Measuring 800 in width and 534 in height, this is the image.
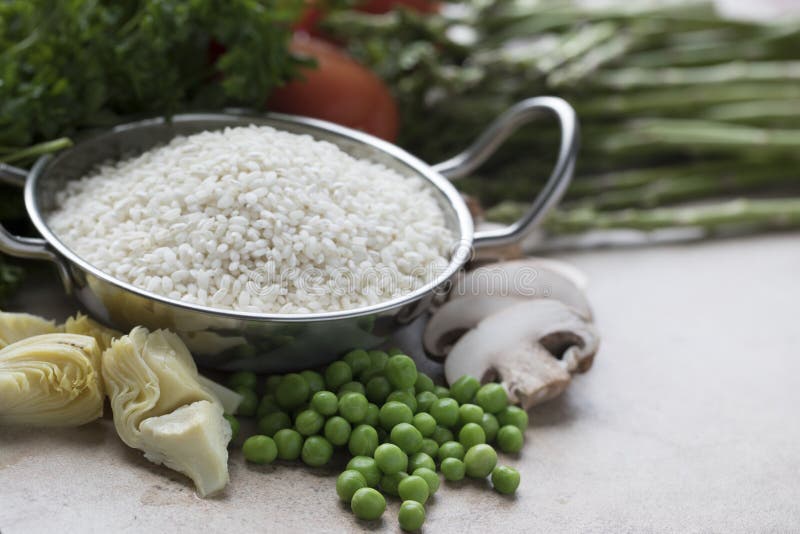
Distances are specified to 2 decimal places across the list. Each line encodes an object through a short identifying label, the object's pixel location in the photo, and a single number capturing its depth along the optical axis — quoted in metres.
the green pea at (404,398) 0.49
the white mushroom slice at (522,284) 0.54
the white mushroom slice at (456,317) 0.53
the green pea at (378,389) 0.49
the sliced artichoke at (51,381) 0.46
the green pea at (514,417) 0.50
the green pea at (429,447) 0.48
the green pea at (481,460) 0.48
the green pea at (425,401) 0.50
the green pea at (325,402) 0.48
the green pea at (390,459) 0.47
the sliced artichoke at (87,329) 0.49
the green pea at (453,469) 0.48
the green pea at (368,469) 0.47
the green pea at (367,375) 0.50
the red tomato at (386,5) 0.72
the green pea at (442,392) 0.50
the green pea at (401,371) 0.49
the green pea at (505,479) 0.47
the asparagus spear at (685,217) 0.63
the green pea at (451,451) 0.48
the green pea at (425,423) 0.49
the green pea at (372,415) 0.48
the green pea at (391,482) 0.47
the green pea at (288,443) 0.48
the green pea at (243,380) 0.49
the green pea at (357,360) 0.50
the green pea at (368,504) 0.45
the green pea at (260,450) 0.47
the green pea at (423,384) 0.50
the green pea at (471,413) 0.49
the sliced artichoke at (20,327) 0.48
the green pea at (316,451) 0.48
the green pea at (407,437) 0.48
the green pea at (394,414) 0.48
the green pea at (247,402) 0.49
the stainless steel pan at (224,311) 0.48
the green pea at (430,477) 0.47
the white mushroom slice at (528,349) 0.51
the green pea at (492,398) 0.50
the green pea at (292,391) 0.49
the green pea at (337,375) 0.49
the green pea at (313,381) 0.49
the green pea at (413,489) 0.46
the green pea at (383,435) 0.49
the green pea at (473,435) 0.49
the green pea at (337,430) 0.48
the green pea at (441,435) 0.49
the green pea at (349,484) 0.46
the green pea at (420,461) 0.47
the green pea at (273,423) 0.48
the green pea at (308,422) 0.48
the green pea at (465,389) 0.50
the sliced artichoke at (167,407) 0.46
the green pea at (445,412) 0.49
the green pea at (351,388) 0.49
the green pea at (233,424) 0.48
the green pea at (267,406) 0.49
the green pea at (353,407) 0.48
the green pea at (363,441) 0.48
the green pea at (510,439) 0.49
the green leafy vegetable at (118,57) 0.54
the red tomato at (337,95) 0.62
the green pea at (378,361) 0.50
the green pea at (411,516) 0.45
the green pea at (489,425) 0.49
